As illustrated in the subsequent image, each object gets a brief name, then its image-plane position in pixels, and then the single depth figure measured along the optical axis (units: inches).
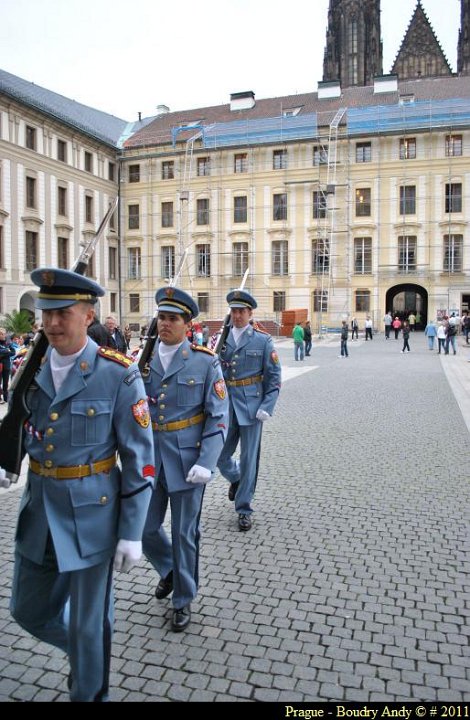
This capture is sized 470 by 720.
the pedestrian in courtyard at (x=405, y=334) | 1052.4
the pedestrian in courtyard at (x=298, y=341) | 906.1
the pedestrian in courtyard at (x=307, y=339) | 1007.0
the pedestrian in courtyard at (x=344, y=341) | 988.6
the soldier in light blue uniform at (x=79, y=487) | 107.7
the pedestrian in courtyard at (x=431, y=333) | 1131.3
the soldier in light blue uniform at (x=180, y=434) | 152.3
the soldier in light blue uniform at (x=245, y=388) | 219.6
